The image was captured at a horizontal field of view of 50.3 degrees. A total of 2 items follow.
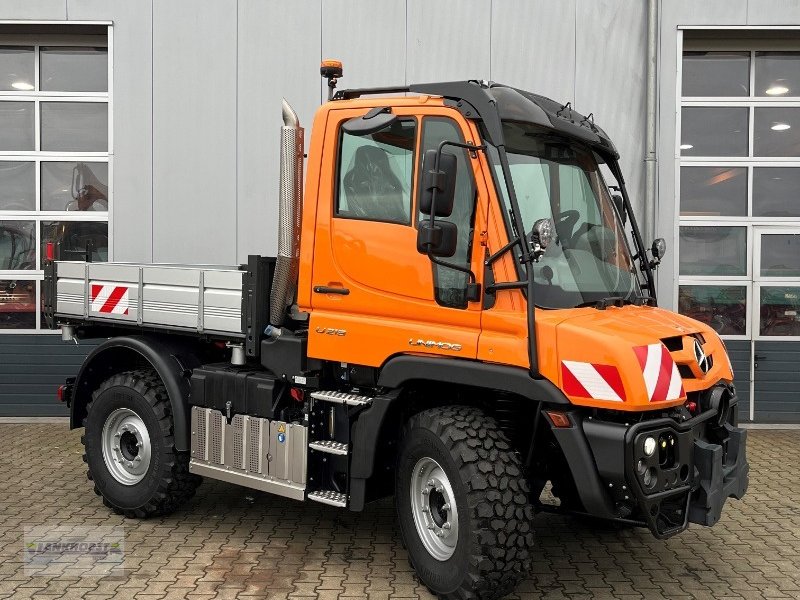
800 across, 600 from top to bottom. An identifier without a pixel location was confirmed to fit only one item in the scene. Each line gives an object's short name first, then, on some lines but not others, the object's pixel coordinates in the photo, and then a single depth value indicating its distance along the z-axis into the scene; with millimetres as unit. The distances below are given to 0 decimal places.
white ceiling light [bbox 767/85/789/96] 10445
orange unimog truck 4277
